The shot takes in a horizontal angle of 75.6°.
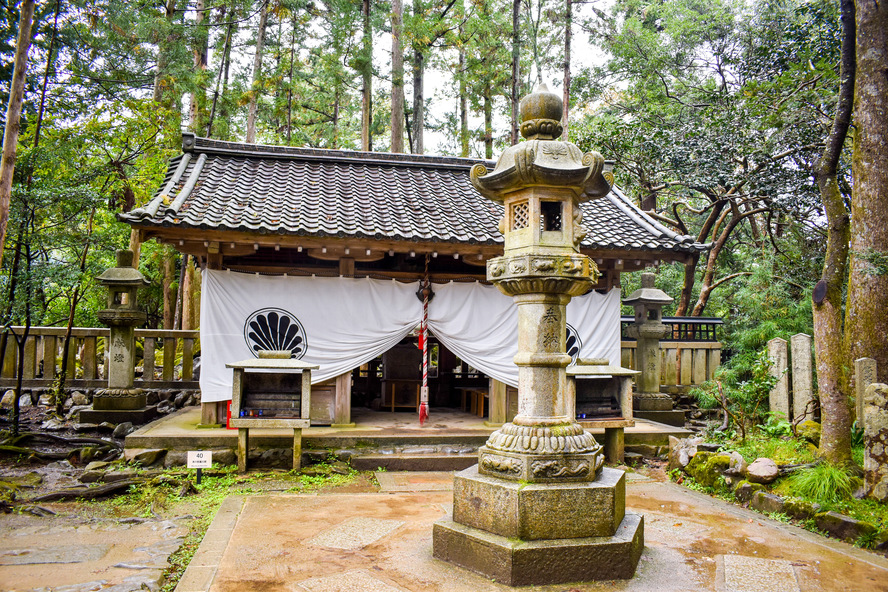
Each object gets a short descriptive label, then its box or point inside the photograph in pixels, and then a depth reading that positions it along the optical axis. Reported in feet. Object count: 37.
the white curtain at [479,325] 30.71
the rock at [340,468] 25.32
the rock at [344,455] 26.35
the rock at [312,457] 26.11
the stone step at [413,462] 26.11
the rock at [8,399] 35.45
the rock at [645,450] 28.91
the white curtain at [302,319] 28.30
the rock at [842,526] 16.31
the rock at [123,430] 30.22
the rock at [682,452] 25.36
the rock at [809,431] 22.92
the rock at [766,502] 19.38
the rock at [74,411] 34.65
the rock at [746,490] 20.72
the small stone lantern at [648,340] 34.73
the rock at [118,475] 23.00
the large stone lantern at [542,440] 13.42
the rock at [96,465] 24.35
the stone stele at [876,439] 17.49
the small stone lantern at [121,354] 30.90
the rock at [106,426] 30.81
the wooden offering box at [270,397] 23.93
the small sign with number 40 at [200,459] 21.36
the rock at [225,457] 25.29
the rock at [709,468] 22.79
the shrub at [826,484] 18.52
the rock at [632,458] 27.97
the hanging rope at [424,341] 29.96
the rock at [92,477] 23.20
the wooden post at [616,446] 27.04
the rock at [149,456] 24.45
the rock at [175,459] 24.95
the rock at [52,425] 32.68
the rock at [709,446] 25.22
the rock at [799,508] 18.20
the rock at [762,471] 20.66
